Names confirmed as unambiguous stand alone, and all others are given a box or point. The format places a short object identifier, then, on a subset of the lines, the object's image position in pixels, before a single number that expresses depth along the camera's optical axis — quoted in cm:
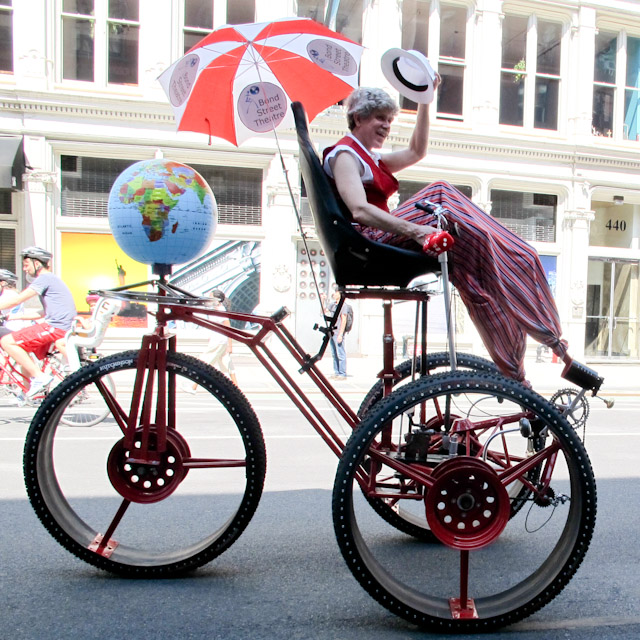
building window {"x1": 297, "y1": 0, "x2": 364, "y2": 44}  1553
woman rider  259
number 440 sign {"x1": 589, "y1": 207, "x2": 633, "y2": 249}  1823
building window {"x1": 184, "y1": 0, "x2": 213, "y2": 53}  1467
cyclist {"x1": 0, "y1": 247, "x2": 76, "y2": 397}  733
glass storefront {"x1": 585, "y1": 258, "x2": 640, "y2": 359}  1772
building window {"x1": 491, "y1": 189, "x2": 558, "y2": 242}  1705
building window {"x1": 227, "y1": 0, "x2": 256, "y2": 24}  1498
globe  268
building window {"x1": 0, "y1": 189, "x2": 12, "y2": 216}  1379
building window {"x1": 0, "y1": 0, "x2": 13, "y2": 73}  1362
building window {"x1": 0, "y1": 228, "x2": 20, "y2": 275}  1385
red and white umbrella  315
